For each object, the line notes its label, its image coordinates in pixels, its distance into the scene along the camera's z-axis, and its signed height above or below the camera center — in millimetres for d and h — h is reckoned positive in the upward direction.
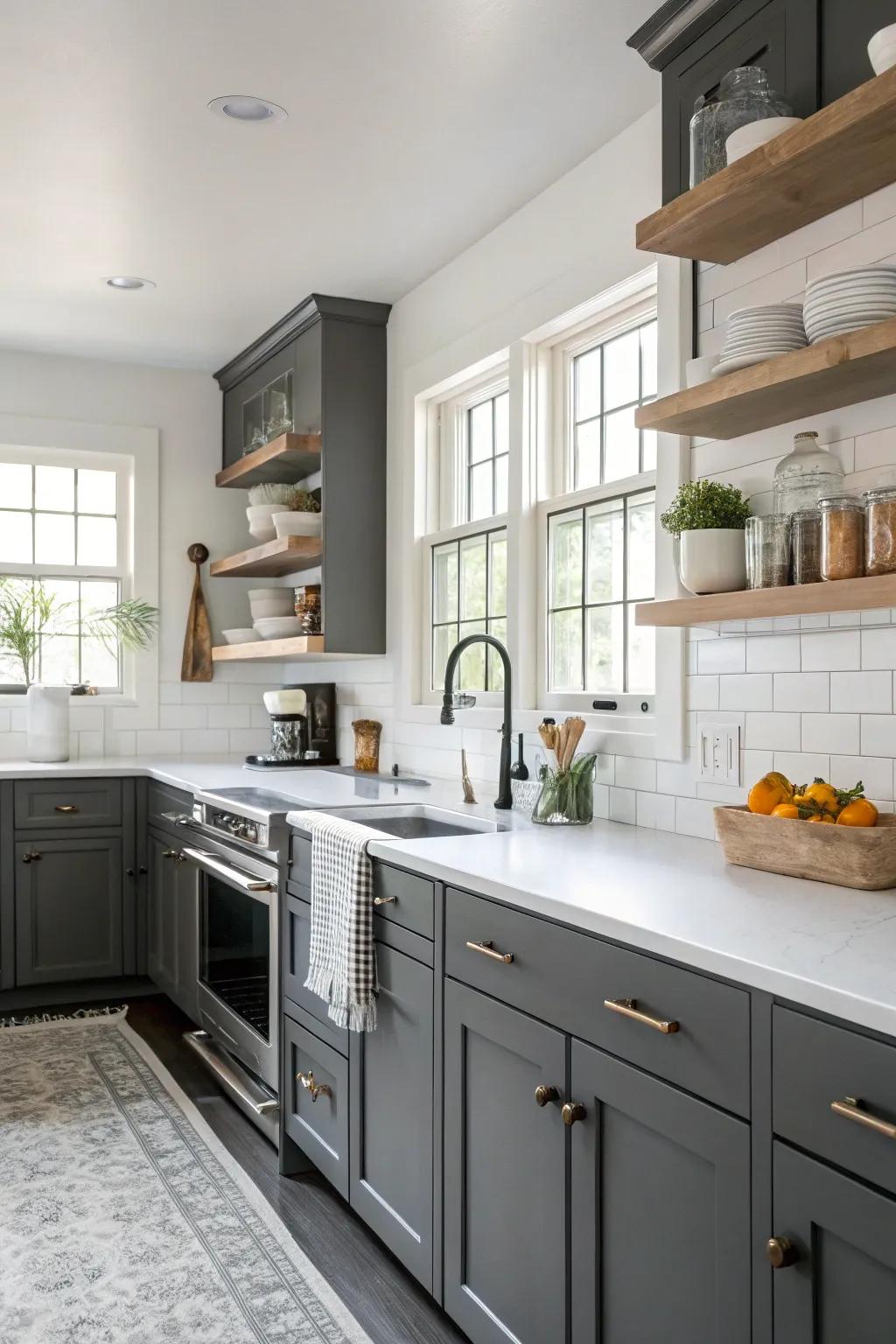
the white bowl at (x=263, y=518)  4523 +663
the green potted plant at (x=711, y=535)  2211 +294
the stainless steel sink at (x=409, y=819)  3057 -393
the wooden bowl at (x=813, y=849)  1806 -287
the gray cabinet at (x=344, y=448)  4188 +895
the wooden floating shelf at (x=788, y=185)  1824 +915
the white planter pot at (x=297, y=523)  4293 +608
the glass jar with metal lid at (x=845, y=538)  1908 +250
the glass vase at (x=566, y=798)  2719 -286
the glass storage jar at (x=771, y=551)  2070 +246
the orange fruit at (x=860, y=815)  1864 -224
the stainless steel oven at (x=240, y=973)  2998 -873
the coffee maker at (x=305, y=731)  4500 -209
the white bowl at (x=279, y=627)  4570 +220
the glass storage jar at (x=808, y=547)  1997 +244
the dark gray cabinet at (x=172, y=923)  3818 -892
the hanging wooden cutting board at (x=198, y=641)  5164 +180
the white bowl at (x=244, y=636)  4914 +195
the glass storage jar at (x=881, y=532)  1830 +251
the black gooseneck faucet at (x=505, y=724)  3029 -105
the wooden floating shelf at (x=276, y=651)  4137 +119
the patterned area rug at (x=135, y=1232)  2191 -1272
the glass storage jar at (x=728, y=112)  2129 +1117
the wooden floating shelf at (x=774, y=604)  1823 +144
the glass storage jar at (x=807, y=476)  2070 +389
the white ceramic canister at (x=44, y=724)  4680 -192
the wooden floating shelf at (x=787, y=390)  1827 +534
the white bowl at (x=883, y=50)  1776 +1023
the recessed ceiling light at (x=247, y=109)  2768 +1444
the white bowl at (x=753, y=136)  2035 +1019
